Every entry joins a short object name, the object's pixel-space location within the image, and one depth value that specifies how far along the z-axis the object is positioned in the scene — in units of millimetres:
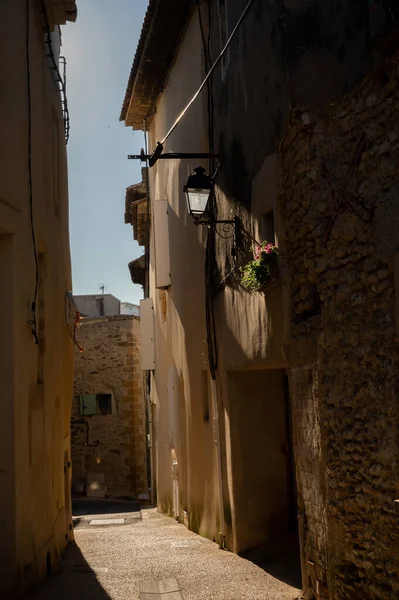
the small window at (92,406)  24766
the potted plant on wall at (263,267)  7547
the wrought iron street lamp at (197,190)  8820
